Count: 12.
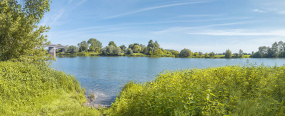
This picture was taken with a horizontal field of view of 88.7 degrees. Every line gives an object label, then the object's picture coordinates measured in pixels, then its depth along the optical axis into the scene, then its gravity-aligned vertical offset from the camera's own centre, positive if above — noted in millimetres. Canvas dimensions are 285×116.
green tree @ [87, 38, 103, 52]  134050 +10198
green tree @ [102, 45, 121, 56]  113312 +3457
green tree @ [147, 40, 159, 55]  123406 +8323
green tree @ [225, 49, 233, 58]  95519 +1918
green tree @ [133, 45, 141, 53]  134875 +5820
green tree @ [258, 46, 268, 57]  78194 +3442
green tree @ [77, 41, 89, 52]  130750 +7695
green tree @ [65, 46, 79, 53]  120750 +4465
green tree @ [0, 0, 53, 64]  11523 +1832
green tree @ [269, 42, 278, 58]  72788 +3538
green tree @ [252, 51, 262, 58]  79438 +988
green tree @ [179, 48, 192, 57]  114688 +2267
